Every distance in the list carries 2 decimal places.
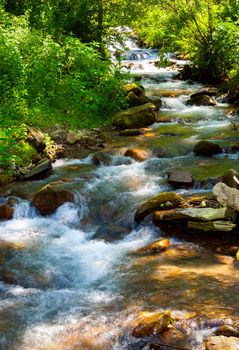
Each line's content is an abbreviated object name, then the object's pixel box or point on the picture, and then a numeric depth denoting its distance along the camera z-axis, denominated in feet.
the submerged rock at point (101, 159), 36.68
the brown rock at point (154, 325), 15.21
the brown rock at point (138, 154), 36.96
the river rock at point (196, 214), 23.82
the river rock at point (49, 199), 28.96
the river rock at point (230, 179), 26.66
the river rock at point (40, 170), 33.32
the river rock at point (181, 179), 30.35
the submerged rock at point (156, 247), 22.94
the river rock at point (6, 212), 28.35
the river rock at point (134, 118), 46.24
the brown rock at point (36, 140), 36.45
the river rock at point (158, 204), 26.26
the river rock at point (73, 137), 40.75
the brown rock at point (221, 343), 13.58
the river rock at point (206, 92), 57.52
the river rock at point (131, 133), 44.24
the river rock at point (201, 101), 55.47
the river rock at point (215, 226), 23.29
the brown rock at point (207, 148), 36.84
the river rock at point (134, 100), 51.80
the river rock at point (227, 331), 14.44
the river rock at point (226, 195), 24.02
